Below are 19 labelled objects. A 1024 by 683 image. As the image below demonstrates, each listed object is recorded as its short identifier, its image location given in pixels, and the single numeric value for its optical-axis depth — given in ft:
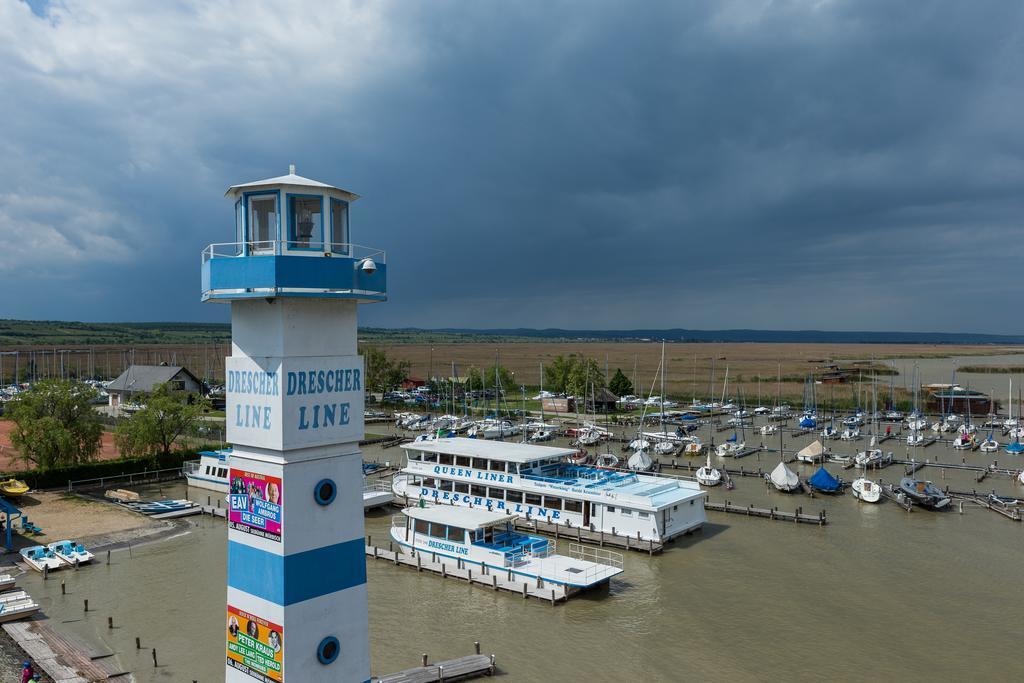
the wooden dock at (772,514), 119.34
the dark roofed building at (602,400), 276.41
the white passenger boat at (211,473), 144.46
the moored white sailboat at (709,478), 148.97
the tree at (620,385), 307.37
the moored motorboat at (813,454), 177.23
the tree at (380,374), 301.63
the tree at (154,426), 156.46
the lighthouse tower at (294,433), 38.86
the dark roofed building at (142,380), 264.11
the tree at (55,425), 138.10
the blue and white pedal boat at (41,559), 92.94
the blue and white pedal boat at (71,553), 95.04
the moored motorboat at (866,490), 132.77
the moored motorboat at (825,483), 140.46
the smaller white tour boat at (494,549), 88.07
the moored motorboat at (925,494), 126.52
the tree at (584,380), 270.46
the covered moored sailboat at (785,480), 142.00
